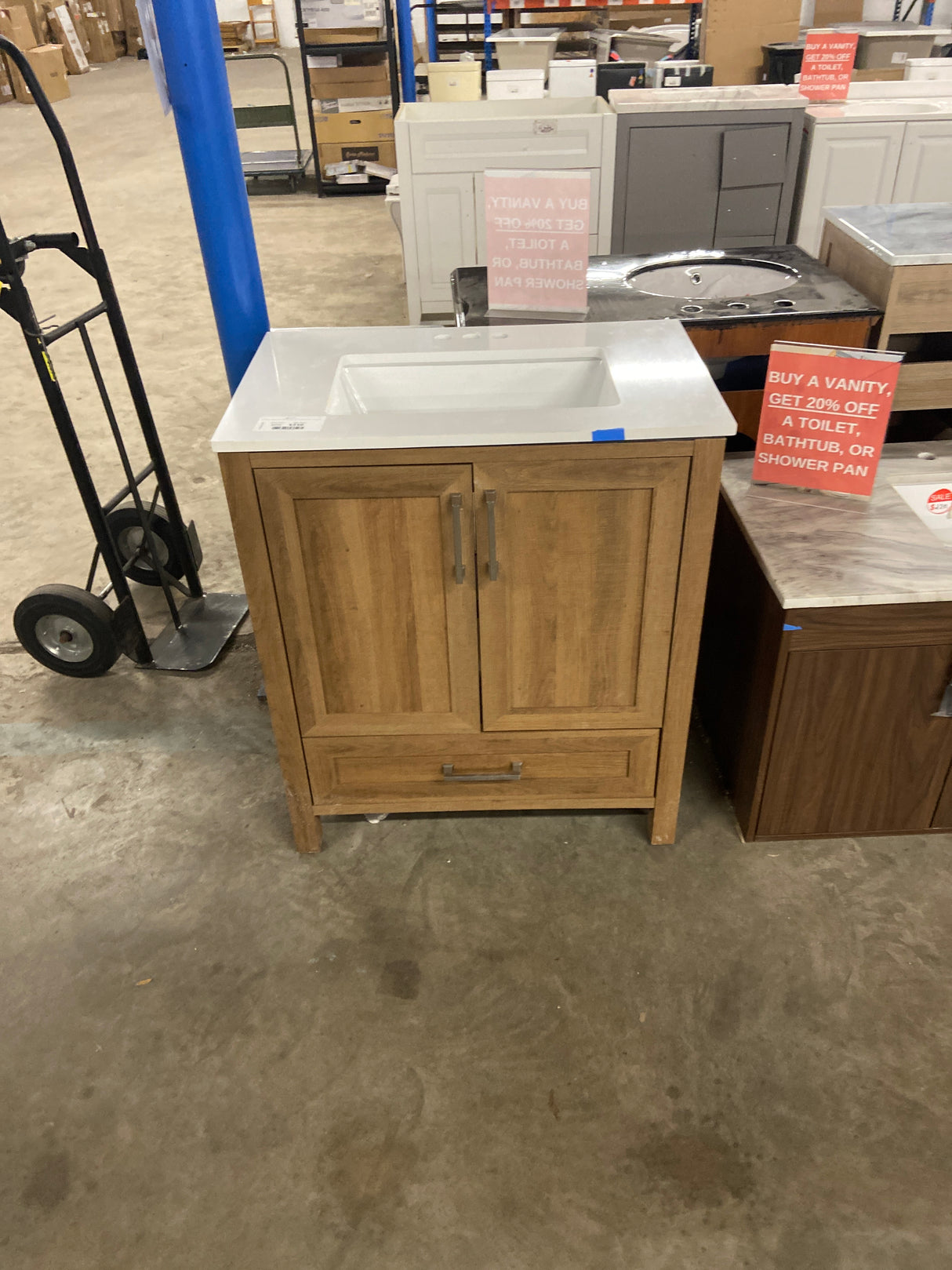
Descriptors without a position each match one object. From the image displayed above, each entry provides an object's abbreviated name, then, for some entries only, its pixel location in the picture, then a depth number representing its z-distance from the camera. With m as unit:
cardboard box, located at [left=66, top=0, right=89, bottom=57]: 11.95
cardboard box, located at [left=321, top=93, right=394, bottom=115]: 6.59
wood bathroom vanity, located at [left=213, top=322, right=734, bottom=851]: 1.52
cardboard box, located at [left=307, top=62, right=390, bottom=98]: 6.56
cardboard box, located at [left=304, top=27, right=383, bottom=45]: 6.40
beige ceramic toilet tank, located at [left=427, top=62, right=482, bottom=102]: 4.46
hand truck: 2.03
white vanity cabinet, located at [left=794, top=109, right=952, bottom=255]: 3.62
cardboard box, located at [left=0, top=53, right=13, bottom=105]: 10.33
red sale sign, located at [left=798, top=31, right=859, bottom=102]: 3.68
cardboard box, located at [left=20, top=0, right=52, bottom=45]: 10.73
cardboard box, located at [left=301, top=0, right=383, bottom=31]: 6.23
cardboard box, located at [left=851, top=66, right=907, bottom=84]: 4.61
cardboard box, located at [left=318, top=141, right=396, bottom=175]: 6.87
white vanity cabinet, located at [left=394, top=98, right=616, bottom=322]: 3.72
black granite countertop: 2.14
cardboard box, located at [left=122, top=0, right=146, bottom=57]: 13.14
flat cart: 7.11
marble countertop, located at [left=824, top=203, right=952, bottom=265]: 2.10
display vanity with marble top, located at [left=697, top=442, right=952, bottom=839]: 1.68
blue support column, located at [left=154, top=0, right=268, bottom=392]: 1.76
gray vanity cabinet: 3.62
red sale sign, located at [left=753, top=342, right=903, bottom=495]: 1.71
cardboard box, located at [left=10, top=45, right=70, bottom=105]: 9.91
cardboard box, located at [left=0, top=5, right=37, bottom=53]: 9.91
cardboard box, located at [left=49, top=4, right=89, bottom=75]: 11.49
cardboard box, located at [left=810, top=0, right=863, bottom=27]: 6.09
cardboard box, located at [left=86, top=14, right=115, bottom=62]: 12.37
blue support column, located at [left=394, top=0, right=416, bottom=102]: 5.65
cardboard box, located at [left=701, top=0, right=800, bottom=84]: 4.55
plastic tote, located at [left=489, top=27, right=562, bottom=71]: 4.81
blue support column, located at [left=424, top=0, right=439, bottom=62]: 6.76
